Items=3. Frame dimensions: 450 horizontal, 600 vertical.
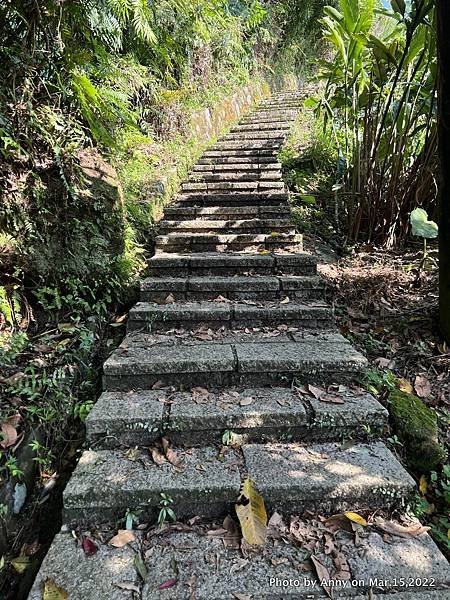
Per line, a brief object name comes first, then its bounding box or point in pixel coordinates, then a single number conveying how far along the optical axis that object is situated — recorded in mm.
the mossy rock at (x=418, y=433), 1886
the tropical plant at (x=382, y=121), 3457
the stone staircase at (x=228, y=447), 1349
